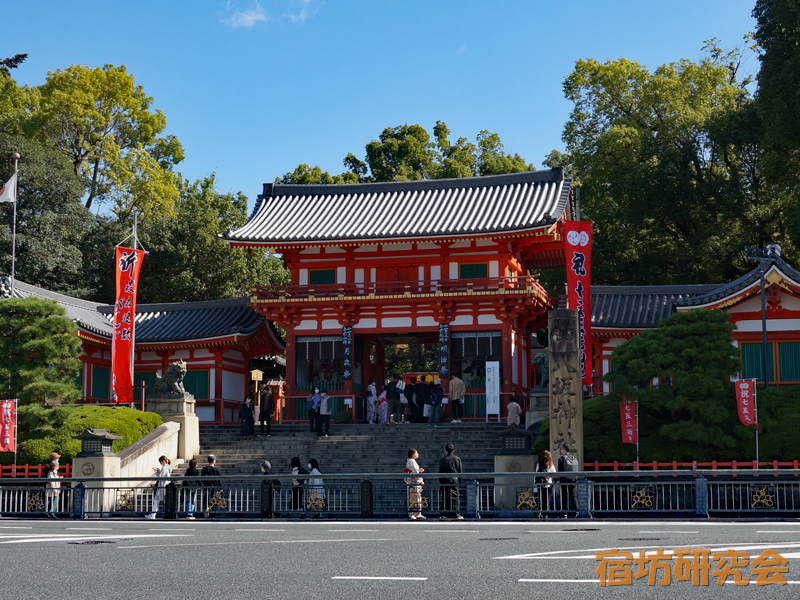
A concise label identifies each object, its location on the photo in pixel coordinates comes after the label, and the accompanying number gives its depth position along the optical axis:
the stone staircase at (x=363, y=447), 25.12
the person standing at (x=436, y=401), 28.83
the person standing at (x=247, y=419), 28.19
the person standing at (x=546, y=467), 17.53
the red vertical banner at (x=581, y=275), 28.64
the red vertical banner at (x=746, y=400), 22.36
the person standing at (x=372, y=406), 31.20
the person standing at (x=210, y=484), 18.69
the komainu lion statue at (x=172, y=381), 27.92
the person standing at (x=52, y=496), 19.50
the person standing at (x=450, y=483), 17.77
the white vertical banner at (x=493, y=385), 28.58
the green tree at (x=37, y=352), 26.50
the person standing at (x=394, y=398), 30.48
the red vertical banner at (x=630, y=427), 23.05
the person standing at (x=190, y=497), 18.77
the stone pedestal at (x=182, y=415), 27.19
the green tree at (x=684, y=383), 22.55
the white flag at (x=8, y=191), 32.72
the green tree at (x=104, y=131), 49.91
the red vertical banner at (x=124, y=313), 30.88
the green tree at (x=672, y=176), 39.28
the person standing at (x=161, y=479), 19.16
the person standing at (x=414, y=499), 17.70
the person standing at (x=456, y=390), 30.62
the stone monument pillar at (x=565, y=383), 21.09
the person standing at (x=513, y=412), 26.58
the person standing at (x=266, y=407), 28.78
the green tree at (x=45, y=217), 44.00
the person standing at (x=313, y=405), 28.25
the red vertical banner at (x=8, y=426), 24.92
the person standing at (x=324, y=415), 28.05
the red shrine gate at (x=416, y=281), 33.22
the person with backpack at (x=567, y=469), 17.48
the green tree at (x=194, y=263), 46.75
